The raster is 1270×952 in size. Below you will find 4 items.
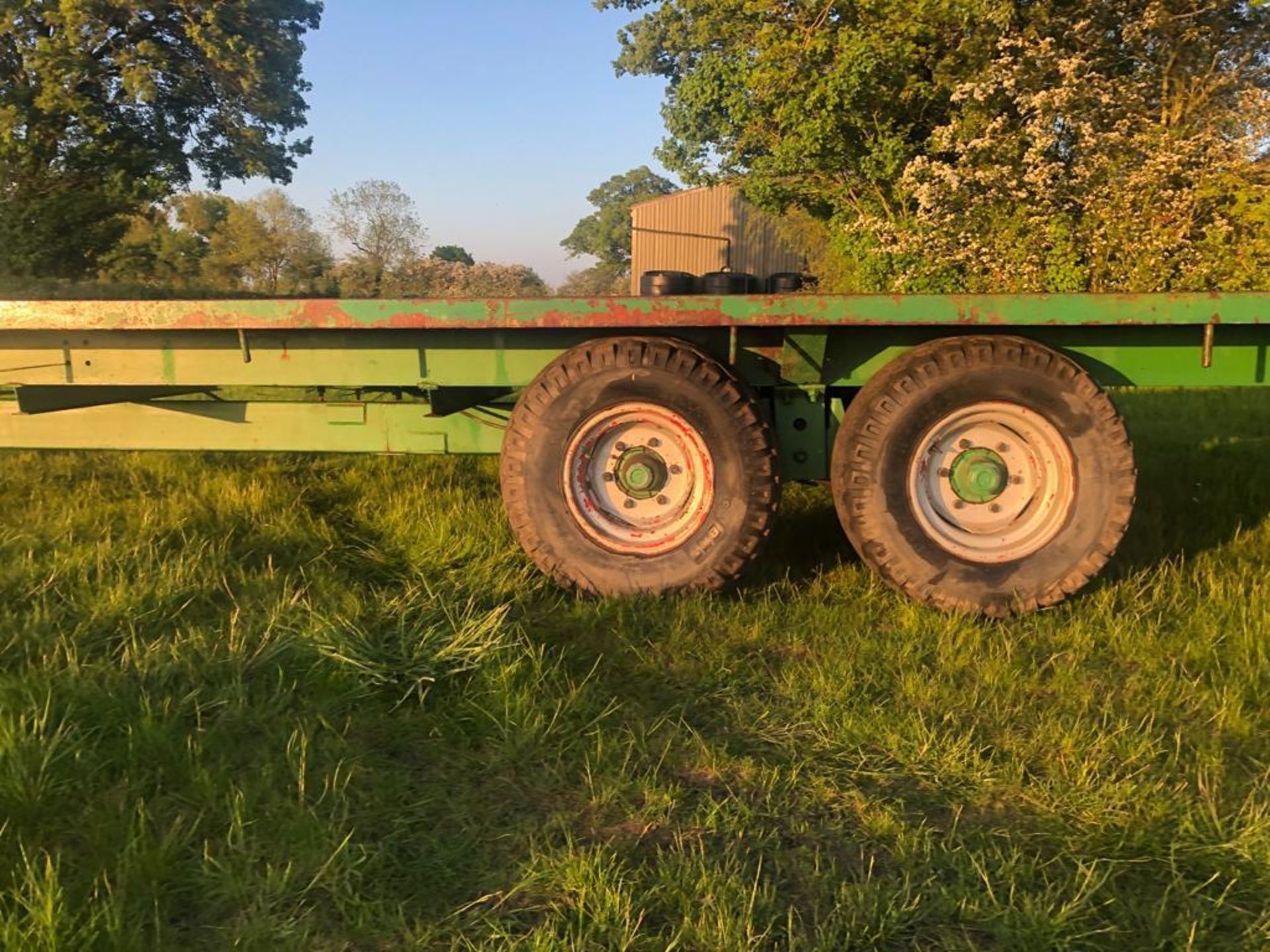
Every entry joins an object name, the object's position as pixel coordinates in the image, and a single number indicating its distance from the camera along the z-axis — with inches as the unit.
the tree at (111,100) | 931.3
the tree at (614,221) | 3115.2
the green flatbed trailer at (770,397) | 131.8
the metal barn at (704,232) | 1293.1
